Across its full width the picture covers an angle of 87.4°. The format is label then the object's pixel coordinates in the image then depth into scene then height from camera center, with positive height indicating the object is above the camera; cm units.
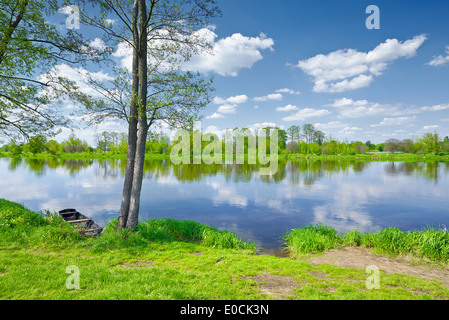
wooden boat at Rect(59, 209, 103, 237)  1063 -353
